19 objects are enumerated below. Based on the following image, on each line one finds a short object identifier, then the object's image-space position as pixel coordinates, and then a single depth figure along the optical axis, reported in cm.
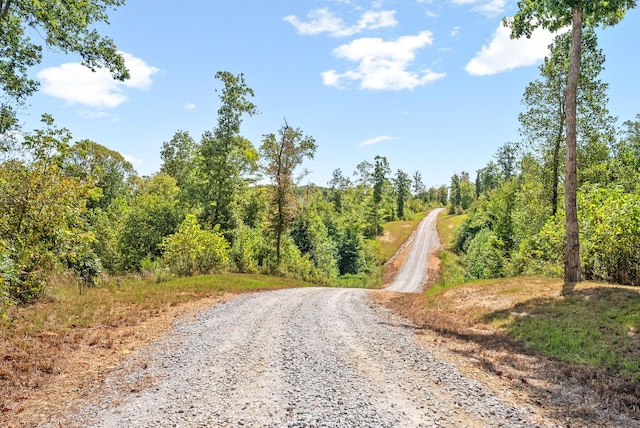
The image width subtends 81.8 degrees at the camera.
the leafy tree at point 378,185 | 7681
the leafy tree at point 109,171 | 4702
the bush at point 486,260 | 3182
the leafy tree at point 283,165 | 3002
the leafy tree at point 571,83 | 1278
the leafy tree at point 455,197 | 11210
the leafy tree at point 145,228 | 3262
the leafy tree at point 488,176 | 12082
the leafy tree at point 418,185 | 16325
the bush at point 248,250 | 2798
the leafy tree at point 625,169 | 2008
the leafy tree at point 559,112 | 1983
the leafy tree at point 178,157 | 4949
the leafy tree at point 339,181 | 13155
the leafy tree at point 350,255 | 5288
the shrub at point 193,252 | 2308
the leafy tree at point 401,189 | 10669
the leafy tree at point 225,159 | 3212
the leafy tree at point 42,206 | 934
